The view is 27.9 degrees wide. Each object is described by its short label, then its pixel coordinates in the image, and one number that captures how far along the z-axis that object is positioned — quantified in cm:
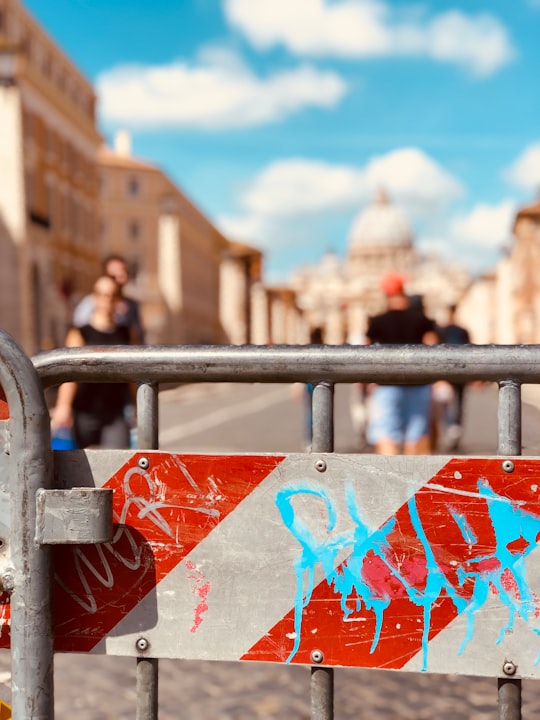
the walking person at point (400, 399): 697
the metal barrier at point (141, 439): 224
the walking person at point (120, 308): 639
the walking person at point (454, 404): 1180
